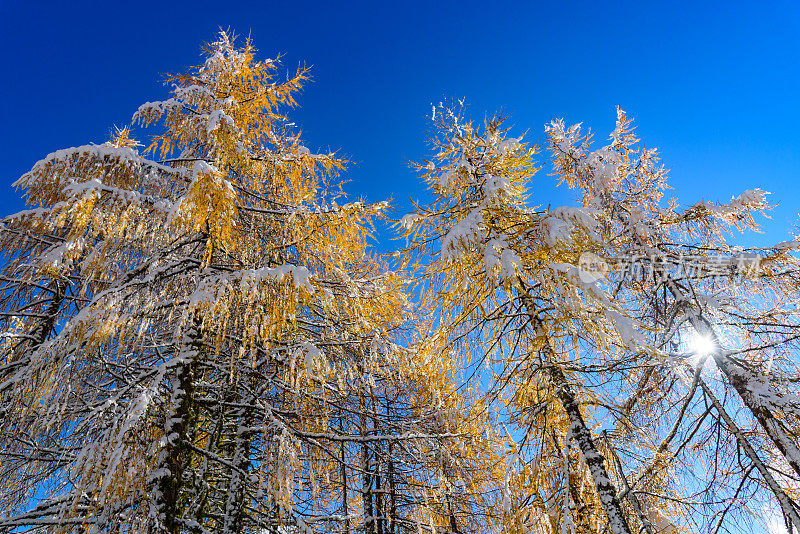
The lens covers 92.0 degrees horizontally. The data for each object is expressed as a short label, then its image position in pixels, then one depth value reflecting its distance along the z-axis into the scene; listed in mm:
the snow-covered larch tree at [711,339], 4441
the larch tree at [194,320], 3951
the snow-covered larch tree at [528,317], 4508
